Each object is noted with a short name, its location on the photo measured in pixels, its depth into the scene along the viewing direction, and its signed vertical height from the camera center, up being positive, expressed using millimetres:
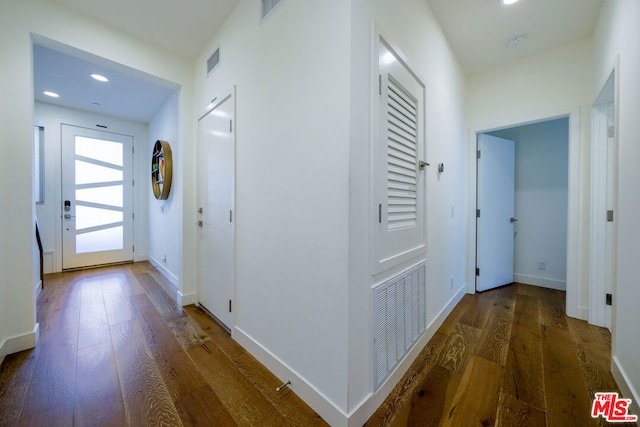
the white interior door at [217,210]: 2064 +6
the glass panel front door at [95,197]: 3859 +228
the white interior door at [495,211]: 3033 -1
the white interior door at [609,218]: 2123 -62
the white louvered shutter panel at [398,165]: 1361 +297
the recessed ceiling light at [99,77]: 2855 +1627
